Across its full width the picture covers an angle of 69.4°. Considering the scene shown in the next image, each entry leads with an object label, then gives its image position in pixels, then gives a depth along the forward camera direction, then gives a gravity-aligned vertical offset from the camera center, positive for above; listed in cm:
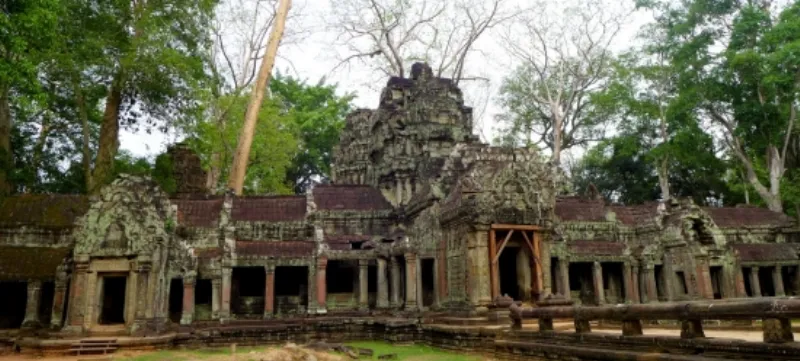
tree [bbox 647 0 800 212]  2564 +961
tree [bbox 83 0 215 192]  2239 +884
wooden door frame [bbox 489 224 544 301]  1534 +99
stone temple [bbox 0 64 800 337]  1625 +142
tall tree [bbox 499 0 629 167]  3528 +1251
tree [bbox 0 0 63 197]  1410 +649
